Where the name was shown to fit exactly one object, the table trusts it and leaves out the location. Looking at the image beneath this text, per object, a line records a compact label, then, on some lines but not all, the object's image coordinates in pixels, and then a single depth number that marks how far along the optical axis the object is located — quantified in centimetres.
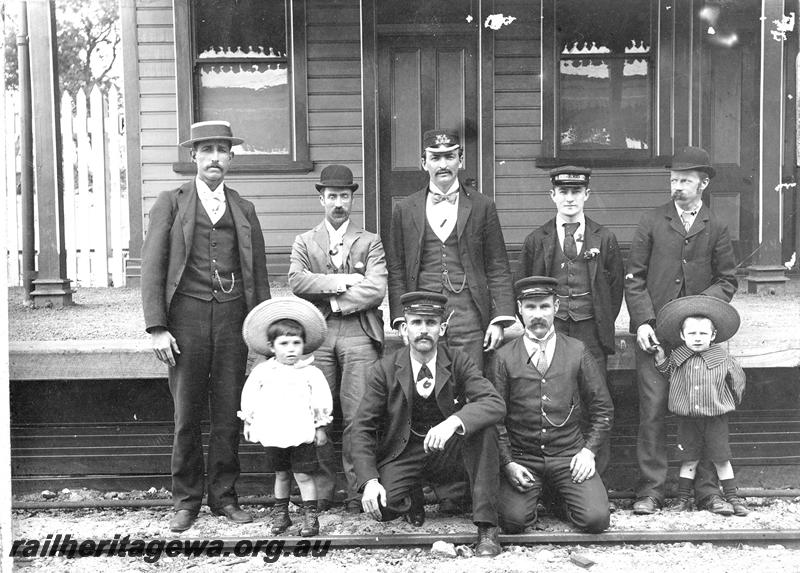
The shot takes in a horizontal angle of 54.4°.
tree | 827
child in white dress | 429
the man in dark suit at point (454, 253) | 468
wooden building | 823
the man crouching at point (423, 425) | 420
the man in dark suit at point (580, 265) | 470
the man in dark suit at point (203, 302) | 447
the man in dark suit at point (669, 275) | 474
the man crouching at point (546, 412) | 444
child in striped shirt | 461
